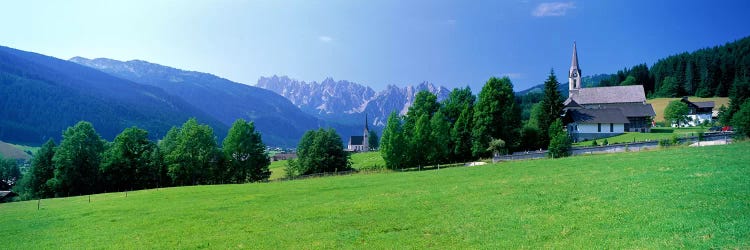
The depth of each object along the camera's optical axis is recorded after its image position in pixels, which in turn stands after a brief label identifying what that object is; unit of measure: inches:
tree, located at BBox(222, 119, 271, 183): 3009.4
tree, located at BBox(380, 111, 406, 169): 2741.1
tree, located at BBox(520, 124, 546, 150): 3088.1
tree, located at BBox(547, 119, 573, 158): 2198.6
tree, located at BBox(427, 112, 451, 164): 2812.5
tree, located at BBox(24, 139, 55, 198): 2664.9
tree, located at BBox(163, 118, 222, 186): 2790.4
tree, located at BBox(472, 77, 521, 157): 2883.9
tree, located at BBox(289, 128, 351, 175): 3341.5
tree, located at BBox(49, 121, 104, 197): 2630.4
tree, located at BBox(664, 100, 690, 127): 5093.5
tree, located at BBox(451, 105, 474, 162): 2965.1
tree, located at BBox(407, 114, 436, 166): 2768.2
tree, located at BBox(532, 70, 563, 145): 3366.1
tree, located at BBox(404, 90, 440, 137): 3221.0
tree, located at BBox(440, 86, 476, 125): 3253.0
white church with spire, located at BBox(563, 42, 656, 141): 3621.8
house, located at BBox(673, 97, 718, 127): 5772.6
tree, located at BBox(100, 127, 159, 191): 2768.2
